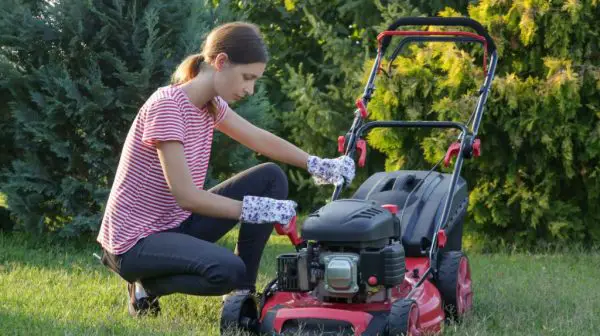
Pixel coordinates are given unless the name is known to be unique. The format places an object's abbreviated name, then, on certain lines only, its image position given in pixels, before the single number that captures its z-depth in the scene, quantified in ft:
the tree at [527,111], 19.06
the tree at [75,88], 18.52
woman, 11.47
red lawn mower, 10.83
